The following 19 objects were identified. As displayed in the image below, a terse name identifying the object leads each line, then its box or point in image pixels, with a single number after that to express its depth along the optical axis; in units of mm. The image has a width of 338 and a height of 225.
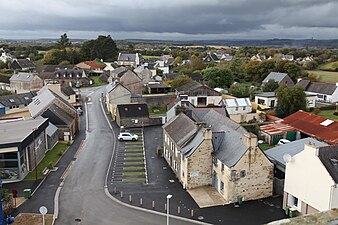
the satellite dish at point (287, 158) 24672
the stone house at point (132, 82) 72562
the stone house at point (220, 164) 26328
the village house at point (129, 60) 127562
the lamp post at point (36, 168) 30641
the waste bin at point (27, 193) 26828
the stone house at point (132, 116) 50375
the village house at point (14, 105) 56719
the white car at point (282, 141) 42197
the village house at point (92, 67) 111562
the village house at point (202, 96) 64938
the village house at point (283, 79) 79738
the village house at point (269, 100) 61812
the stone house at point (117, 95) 58966
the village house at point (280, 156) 28047
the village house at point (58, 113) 43531
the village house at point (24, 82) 79062
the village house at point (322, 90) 71375
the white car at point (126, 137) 43344
